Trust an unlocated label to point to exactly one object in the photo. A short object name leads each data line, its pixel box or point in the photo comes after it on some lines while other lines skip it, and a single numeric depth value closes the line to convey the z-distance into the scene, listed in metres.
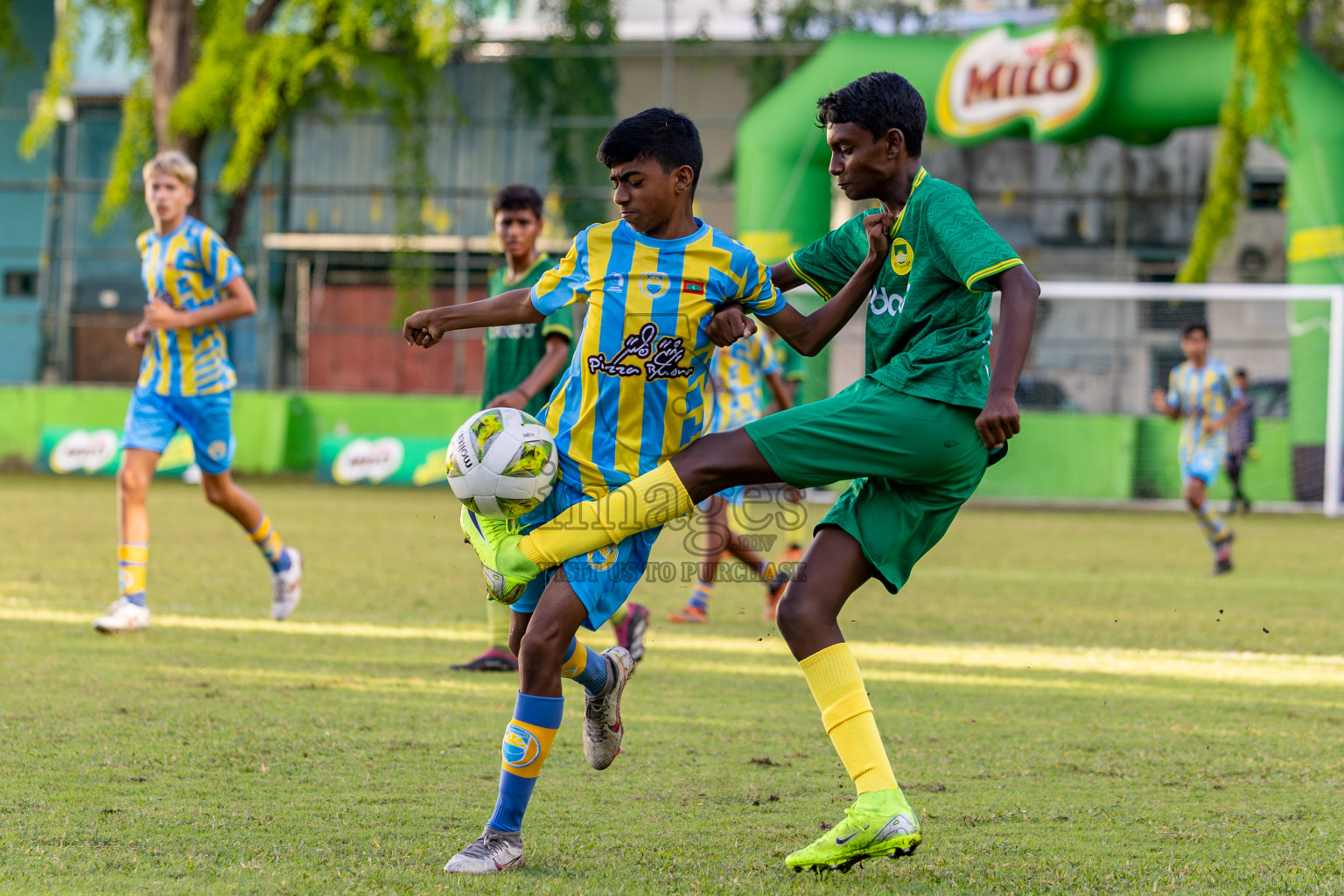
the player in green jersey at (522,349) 11.60
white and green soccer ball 6.78
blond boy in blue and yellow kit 13.48
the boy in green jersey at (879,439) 6.60
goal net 34.28
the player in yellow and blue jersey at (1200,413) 21.94
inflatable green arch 33.84
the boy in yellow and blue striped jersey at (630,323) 6.89
